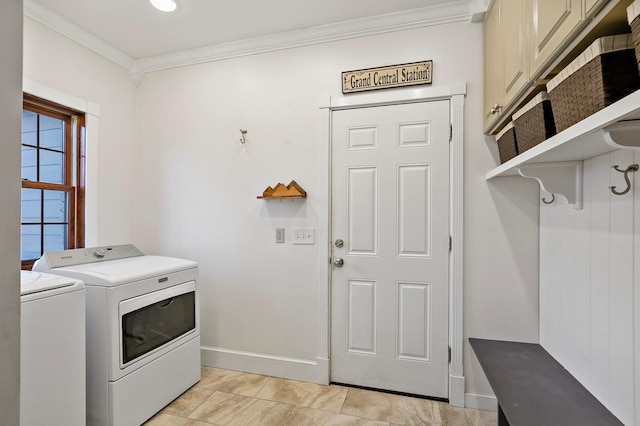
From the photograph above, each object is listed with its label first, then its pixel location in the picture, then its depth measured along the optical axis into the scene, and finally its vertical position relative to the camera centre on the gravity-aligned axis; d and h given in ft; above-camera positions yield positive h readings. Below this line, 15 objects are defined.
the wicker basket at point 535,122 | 3.97 +1.23
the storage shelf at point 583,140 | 2.38 +0.78
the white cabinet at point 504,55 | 4.48 +2.59
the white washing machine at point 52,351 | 4.47 -2.13
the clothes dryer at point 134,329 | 5.57 -2.33
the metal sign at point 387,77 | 6.86 +3.03
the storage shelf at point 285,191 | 7.45 +0.49
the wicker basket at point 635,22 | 2.32 +1.43
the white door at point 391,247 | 6.86 -0.78
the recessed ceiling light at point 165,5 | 6.48 +4.32
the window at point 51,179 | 7.02 +0.75
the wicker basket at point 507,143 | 5.23 +1.23
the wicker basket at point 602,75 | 2.68 +1.24
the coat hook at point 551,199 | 5.61 +0.25
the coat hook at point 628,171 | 3.63 +0.49
